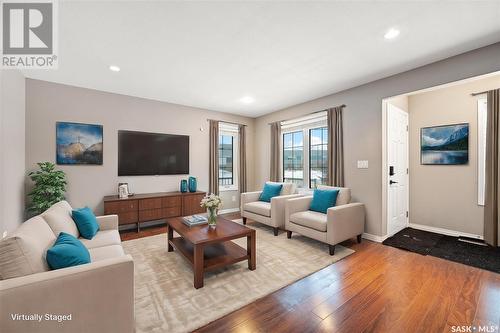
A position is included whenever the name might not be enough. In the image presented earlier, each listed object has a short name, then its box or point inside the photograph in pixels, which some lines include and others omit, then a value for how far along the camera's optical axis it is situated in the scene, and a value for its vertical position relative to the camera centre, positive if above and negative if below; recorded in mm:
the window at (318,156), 4375 +218
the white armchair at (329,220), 2871 -802
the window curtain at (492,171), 3004 -70
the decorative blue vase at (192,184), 4605 -383
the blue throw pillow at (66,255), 1330 -583
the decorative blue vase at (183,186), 4484 -417
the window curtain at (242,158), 5617 +229
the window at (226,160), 5484 +176
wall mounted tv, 4109 +273
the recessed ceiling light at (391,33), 2141 +1396
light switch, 3528 +40
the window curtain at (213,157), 5113 +237
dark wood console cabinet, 3639 -739
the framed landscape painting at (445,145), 3518 +383
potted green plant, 3066 -319
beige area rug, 1695 -1201
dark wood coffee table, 2100 -989
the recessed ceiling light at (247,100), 4277 +1408
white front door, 3498 -49
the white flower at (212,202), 2700 -463
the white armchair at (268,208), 3672 -781
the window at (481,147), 3309 +304
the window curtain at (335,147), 3881 +359
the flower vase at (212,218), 2684 -662
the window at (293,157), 4914 +221
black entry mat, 2598 -1183
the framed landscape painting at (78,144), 3541 +411
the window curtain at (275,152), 5234 +366
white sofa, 1078 -697
